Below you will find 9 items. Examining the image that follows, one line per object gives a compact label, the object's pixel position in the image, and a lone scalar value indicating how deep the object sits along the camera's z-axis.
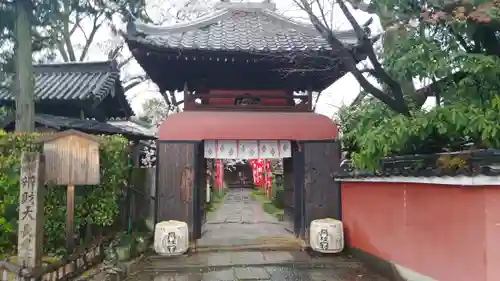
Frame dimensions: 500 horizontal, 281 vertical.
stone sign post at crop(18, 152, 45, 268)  4.94
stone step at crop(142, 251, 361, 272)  7.42
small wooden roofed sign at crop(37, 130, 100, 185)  5.84
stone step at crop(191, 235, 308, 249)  8.77
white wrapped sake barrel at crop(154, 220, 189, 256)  7.95
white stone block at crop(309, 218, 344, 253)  8.15
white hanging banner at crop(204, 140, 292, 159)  9.37
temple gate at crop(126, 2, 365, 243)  8.35
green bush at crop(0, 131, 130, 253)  6.25
